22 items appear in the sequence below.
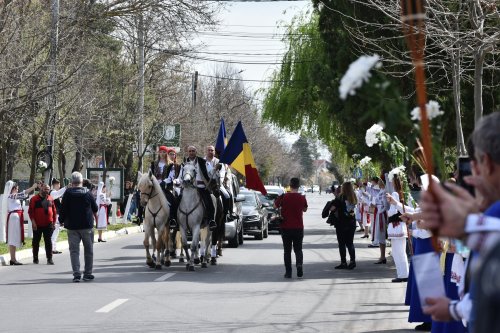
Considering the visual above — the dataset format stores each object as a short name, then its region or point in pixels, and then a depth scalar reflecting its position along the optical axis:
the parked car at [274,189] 43.69
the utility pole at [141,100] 39.46
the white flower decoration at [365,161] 24.38
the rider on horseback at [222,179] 21.23
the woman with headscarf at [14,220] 21.86
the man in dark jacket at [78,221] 17.67
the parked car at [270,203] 38.03
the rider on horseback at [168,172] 21.11
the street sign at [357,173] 36.24
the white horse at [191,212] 20.17
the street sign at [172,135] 46.25
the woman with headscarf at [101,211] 31.23
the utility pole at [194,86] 57.47
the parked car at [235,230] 28.19
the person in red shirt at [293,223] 19.11
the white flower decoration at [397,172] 13.69
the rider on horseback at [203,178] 20.41
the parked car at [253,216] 33.38
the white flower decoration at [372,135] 14.20
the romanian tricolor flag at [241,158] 22.00
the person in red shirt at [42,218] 22.08
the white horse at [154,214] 20.53
